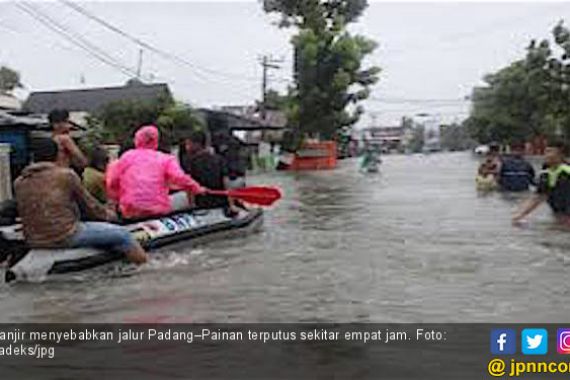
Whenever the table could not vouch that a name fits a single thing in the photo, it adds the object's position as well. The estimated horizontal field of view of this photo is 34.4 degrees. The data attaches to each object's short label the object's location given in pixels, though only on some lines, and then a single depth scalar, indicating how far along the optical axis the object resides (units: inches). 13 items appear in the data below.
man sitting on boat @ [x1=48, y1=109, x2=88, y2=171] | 355.5
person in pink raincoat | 399.5
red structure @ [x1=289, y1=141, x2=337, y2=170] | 1738.4
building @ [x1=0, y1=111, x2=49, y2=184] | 642.2
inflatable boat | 323.3
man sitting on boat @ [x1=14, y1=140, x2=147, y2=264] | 322.7
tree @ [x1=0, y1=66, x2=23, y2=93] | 2194.9
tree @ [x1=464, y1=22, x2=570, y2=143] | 1585.9
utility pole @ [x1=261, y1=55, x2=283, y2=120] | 2449.7
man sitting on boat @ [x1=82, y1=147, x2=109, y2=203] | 399.9
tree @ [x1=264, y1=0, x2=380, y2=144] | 1669.5
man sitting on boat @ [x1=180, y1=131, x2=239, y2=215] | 463.2
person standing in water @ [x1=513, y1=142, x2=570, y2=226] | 466.3
